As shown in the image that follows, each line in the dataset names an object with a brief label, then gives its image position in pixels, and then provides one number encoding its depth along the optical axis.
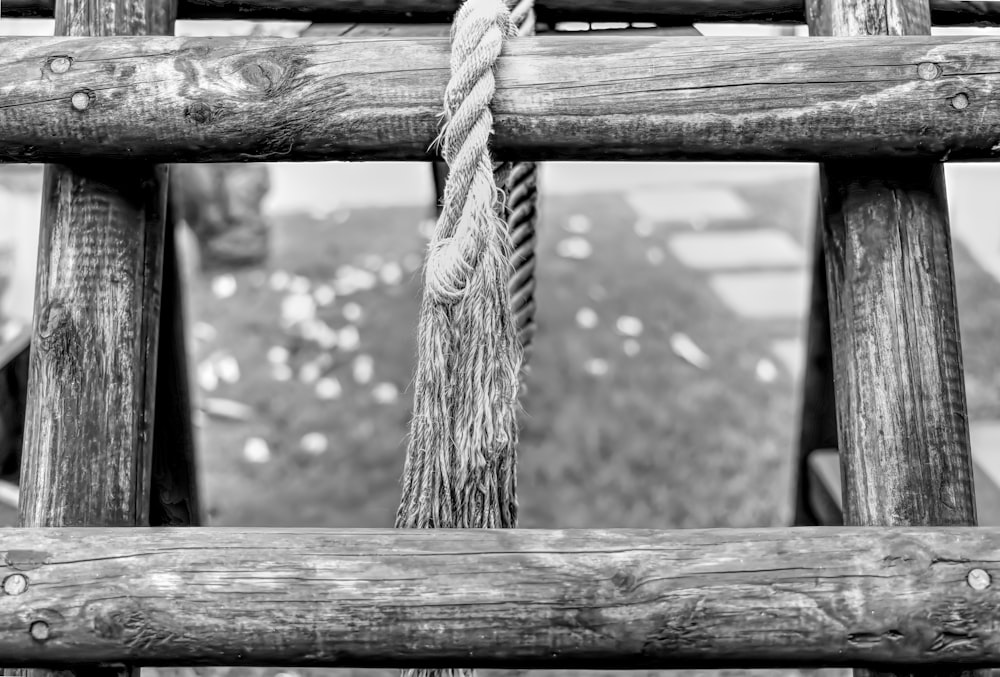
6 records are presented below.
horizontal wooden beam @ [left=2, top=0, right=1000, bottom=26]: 1.34
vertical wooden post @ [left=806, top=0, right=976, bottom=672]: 1.08
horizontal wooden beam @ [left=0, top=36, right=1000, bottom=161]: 1.03
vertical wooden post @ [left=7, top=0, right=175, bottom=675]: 1.11
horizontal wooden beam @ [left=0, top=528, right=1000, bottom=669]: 0.94
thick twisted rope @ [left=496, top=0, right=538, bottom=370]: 1.40
